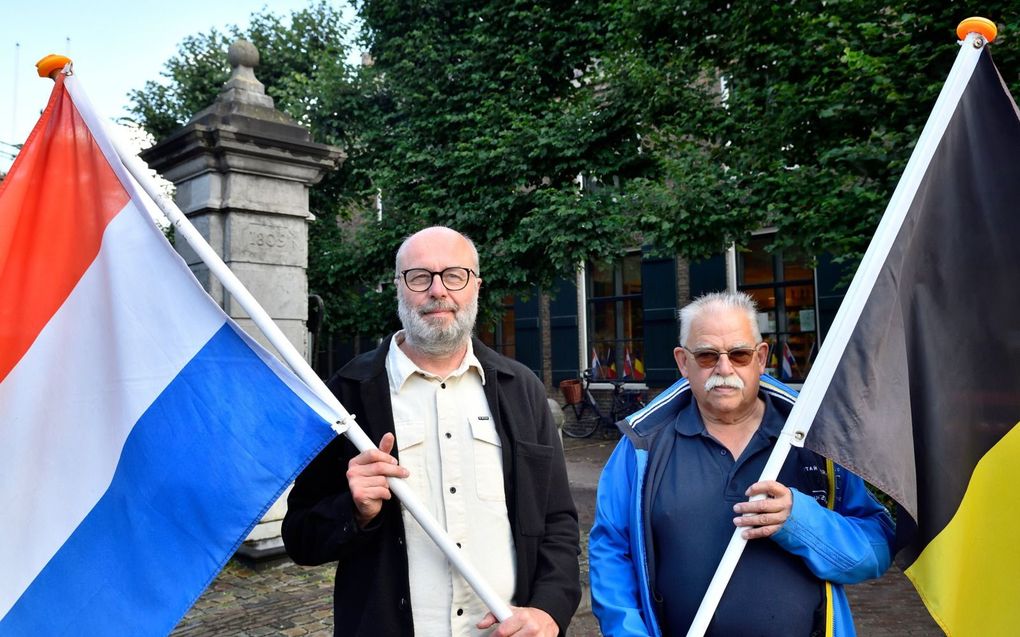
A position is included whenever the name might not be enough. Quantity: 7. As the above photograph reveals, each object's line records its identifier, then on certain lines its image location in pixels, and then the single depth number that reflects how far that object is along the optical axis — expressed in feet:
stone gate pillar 20.48
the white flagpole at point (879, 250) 7.11
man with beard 7.49
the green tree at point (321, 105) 52.60
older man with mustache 7.23
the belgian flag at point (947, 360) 6.88
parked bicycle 52.47
